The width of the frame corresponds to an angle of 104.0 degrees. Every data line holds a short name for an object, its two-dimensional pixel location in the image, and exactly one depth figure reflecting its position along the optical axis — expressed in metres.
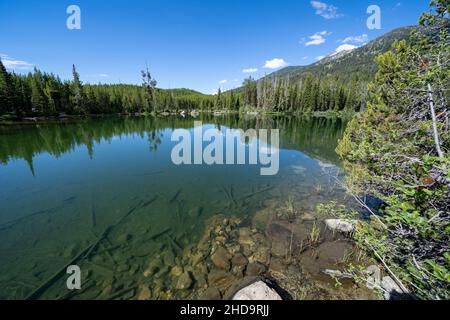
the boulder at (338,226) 7.53
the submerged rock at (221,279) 5.71
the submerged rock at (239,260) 6.51
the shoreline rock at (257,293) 4.71
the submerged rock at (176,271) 6.09
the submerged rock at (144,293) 5.33
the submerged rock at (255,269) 6.10
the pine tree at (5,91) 44.97
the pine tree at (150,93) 85.86
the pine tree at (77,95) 63.34
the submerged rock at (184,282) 5.62
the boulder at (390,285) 4.26
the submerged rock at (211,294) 5.27
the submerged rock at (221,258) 6.41
